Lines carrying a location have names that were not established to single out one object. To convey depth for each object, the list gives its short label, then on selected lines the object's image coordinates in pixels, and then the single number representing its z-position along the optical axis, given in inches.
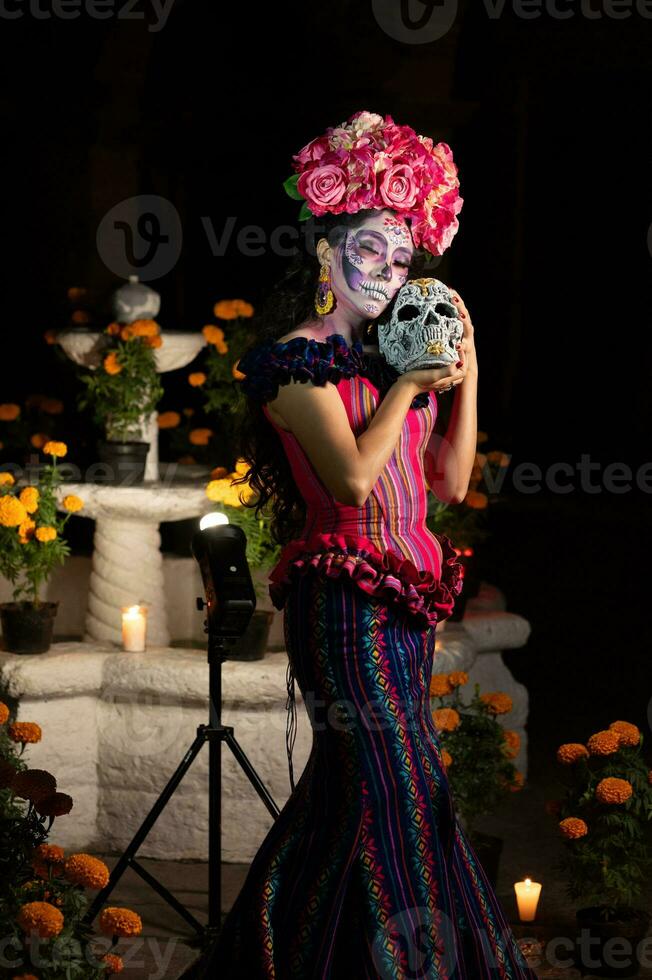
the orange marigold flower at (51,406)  494.9
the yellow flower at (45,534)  388.2
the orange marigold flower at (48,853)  248.5
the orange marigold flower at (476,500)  421.7
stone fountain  405.1
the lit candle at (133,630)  398.3
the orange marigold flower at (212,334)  432.1
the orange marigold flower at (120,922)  254.4
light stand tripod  293.3
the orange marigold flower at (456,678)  362.3
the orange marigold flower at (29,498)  385.7
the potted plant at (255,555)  392.8
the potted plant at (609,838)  319.9
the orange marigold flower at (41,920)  227.1
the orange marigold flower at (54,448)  399.2
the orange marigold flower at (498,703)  361.4
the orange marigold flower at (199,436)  469.1
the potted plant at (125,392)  414.6
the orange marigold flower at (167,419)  463.5
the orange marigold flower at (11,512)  381.4
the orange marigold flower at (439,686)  356.5
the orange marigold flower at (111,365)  413.4
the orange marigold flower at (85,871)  254.1
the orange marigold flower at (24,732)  292.7
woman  240.2
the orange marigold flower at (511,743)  358.6
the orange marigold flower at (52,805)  252.2
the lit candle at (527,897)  335.6
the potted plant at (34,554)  394.3
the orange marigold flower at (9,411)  466.3
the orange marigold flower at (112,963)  238.7
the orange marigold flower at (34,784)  255.1
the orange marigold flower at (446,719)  350.6
